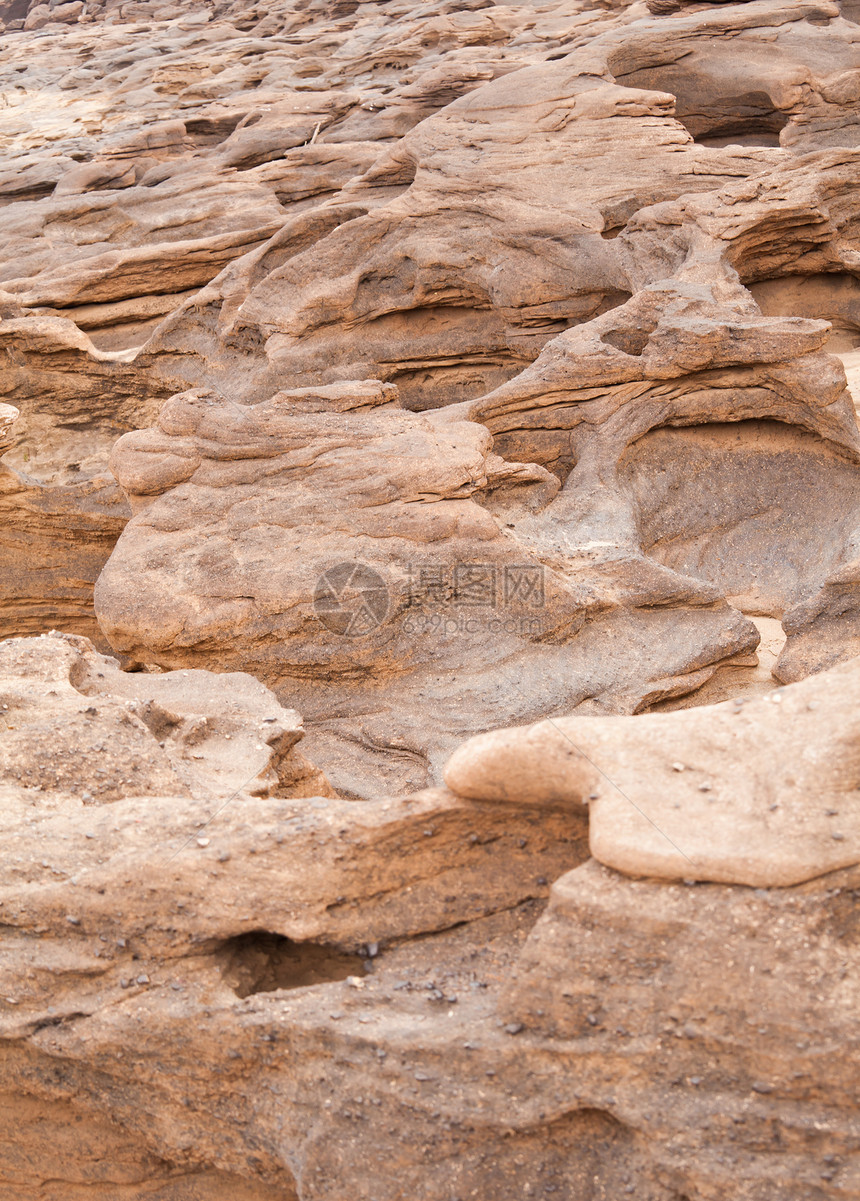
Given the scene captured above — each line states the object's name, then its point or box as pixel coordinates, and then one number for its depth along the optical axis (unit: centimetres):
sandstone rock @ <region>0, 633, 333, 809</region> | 344
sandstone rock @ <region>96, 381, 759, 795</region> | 568
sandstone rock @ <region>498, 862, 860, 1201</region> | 210
